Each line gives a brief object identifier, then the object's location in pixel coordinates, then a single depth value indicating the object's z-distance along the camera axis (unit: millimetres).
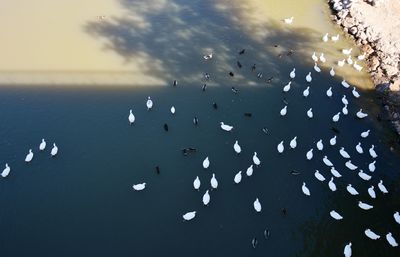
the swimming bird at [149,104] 25078
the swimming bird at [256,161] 22688
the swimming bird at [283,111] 25438
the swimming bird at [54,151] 22375
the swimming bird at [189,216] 20031
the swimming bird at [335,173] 22422
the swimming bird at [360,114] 25781
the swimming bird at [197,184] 21281
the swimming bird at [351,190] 21828
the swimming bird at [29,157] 22047
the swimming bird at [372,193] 21828
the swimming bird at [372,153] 23625
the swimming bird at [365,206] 21202
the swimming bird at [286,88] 26906
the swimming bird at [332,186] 21953
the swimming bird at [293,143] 23656
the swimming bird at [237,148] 23250
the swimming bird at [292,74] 27922
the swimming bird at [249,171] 22062
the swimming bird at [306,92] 26750
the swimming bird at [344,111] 25922
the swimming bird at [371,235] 19984
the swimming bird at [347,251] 19312
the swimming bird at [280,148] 23453
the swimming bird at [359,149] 23766
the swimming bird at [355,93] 27266
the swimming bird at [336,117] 25297
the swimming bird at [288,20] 32875
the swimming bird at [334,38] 31484
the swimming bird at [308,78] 27812
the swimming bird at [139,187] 21109
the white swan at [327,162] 23016
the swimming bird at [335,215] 20734
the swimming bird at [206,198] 20656
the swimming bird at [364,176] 22452
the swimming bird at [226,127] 24344
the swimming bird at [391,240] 19828
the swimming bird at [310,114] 25547
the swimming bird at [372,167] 22938
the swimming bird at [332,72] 28458
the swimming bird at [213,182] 21359
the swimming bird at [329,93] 26906
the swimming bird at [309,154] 23234
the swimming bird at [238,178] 21750
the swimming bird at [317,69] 28731
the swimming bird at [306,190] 21583
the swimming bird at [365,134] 24688
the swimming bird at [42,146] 22562
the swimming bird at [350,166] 22853
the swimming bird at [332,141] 23973
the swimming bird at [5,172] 21250
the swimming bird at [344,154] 23461
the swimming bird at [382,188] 22033
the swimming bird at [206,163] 22281
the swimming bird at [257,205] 20688
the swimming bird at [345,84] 27703
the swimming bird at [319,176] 22234
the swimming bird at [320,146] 23641
